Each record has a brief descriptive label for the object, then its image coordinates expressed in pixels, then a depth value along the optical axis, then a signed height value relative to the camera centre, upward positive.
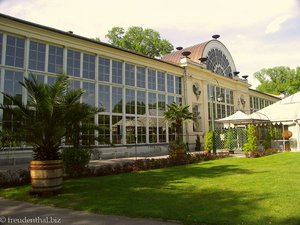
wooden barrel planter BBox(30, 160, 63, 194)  9.14 -0.99
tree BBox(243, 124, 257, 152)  23.75 +0.19
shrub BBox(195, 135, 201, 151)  33.34 -0.34
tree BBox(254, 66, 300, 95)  67.75 +14.57
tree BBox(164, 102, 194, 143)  27.05 +2.61
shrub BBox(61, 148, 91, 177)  12.81 -0.69
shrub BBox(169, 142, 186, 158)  19.73 -0.45
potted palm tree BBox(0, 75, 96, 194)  9.29 +0.70
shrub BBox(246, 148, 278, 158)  22.11 -0.79
